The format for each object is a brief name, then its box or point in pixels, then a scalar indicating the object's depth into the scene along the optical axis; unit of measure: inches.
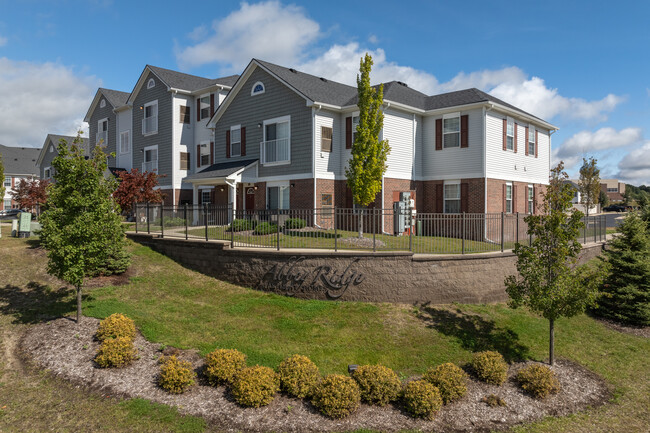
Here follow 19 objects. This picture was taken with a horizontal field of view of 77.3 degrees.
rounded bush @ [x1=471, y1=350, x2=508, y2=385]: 351.9
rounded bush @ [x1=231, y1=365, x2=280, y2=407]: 293.7
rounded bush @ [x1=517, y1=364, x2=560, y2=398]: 339.3
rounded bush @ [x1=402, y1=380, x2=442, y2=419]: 295.1
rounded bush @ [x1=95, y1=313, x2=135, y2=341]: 373.4
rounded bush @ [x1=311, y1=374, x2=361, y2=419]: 288.7
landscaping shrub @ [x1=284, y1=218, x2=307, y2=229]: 567.6
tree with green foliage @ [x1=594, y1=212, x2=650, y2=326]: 534.9
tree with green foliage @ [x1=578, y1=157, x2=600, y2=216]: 1373.0
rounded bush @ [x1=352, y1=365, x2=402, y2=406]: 309.9
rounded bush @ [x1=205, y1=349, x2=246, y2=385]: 317.4
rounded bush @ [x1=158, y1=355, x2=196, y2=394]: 307.6
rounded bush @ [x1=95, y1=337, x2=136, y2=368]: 337.1
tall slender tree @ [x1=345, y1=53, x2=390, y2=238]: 668.1
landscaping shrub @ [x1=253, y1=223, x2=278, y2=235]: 568.1
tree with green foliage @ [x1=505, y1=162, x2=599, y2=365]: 386.0
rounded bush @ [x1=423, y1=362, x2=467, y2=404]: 318.7
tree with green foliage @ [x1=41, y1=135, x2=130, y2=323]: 407.2
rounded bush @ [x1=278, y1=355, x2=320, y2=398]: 310.5
